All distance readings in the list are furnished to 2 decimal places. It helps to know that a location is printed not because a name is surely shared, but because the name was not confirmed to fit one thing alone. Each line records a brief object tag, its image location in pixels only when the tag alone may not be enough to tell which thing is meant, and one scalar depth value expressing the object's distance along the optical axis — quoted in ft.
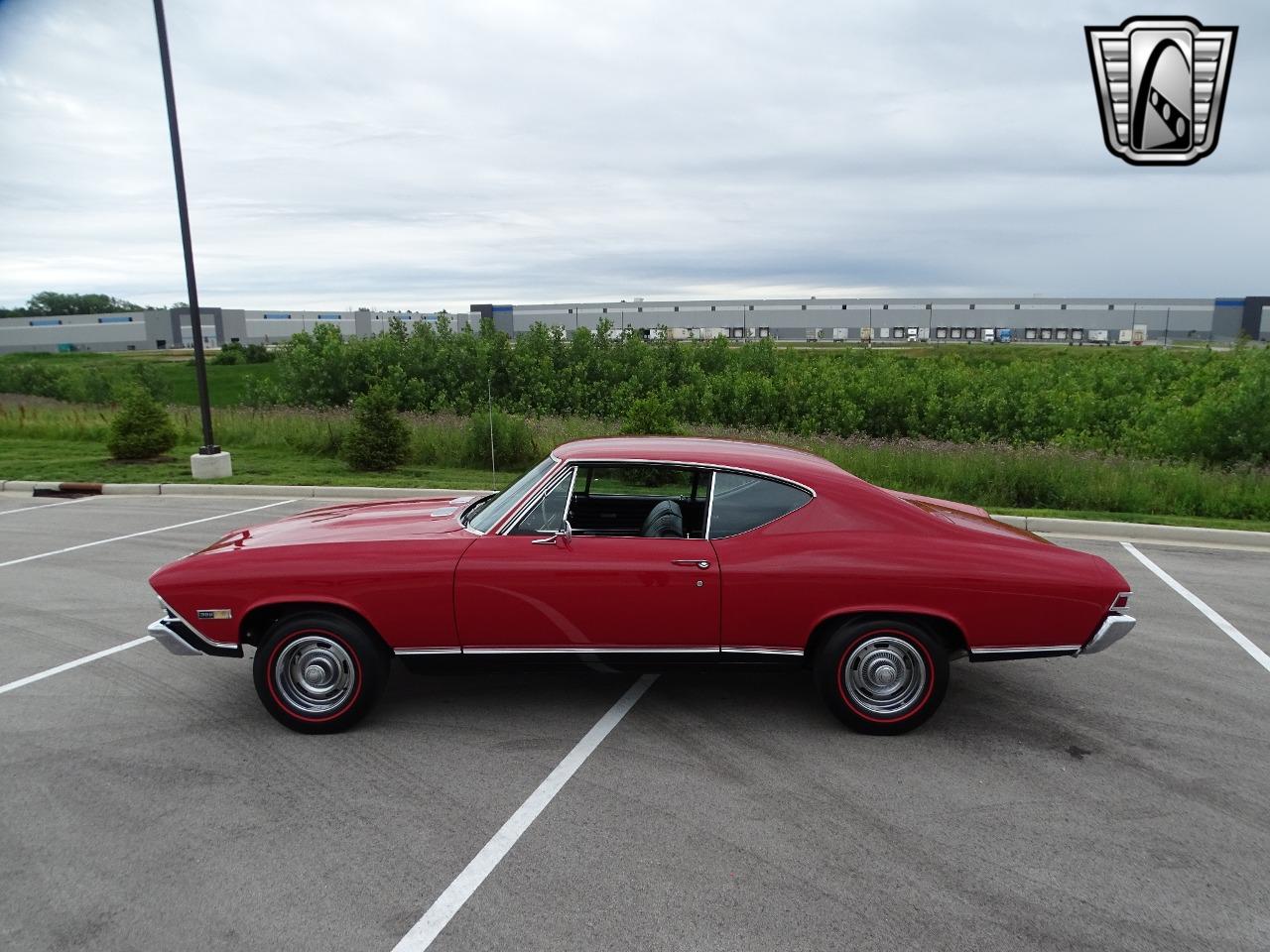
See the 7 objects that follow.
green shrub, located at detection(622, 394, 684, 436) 51.01
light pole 42.60
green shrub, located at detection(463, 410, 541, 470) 52.19
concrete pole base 45.98
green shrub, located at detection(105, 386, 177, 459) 51.80
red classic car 14.02
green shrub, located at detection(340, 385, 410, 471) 49.67
